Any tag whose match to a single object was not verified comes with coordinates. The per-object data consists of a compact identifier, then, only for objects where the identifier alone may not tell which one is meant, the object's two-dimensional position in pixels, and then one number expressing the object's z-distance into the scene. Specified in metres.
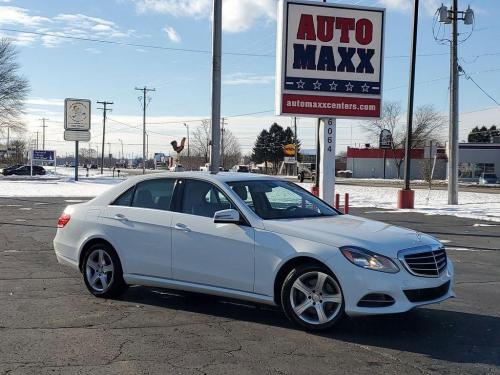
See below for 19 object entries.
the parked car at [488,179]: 65.12
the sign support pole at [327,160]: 17.62
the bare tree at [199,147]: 95.28
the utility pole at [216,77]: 16.08
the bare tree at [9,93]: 68.12
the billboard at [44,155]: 69.66
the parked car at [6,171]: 75.10
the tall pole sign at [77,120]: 53.01
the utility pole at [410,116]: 23.70
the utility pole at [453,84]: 26.45
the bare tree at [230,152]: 108.76
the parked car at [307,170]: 71.22
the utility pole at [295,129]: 80.06
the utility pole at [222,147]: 98.39
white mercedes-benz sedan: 5.58
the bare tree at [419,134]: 92.56
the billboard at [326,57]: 17.56
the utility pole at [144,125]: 73.94
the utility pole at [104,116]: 86.85
